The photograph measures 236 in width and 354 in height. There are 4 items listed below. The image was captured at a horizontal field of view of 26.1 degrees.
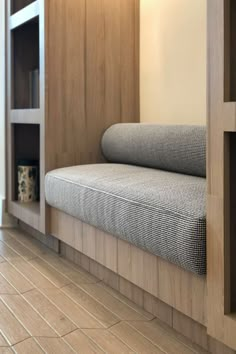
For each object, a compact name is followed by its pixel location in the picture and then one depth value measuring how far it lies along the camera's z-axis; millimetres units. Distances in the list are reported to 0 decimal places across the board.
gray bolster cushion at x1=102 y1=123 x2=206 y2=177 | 1648
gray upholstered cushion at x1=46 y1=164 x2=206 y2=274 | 1195
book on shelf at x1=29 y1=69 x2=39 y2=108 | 2740
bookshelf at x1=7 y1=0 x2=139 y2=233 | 2232
